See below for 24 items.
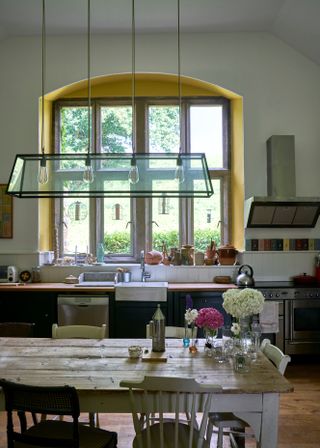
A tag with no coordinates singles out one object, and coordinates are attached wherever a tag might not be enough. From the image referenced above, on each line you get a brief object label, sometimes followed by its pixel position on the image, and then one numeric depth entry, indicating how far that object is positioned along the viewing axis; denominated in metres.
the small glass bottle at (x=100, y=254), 5.43
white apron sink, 4.54
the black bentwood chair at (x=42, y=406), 1.82
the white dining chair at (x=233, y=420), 2.19
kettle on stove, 4.71
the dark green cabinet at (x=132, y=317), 4.57
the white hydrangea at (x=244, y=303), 2.29
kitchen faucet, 5.13
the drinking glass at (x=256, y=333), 2.47
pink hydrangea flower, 2.43
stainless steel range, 4.64
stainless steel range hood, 4.95
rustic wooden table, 1.97
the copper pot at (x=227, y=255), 5.26
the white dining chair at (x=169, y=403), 1.81
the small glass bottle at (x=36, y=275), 5.20
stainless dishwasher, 4.55
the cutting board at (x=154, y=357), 2.36
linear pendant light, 2.83
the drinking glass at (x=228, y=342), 2.46
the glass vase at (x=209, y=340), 2.48
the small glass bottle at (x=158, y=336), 2.53
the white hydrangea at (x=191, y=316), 2.51
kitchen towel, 4.56
